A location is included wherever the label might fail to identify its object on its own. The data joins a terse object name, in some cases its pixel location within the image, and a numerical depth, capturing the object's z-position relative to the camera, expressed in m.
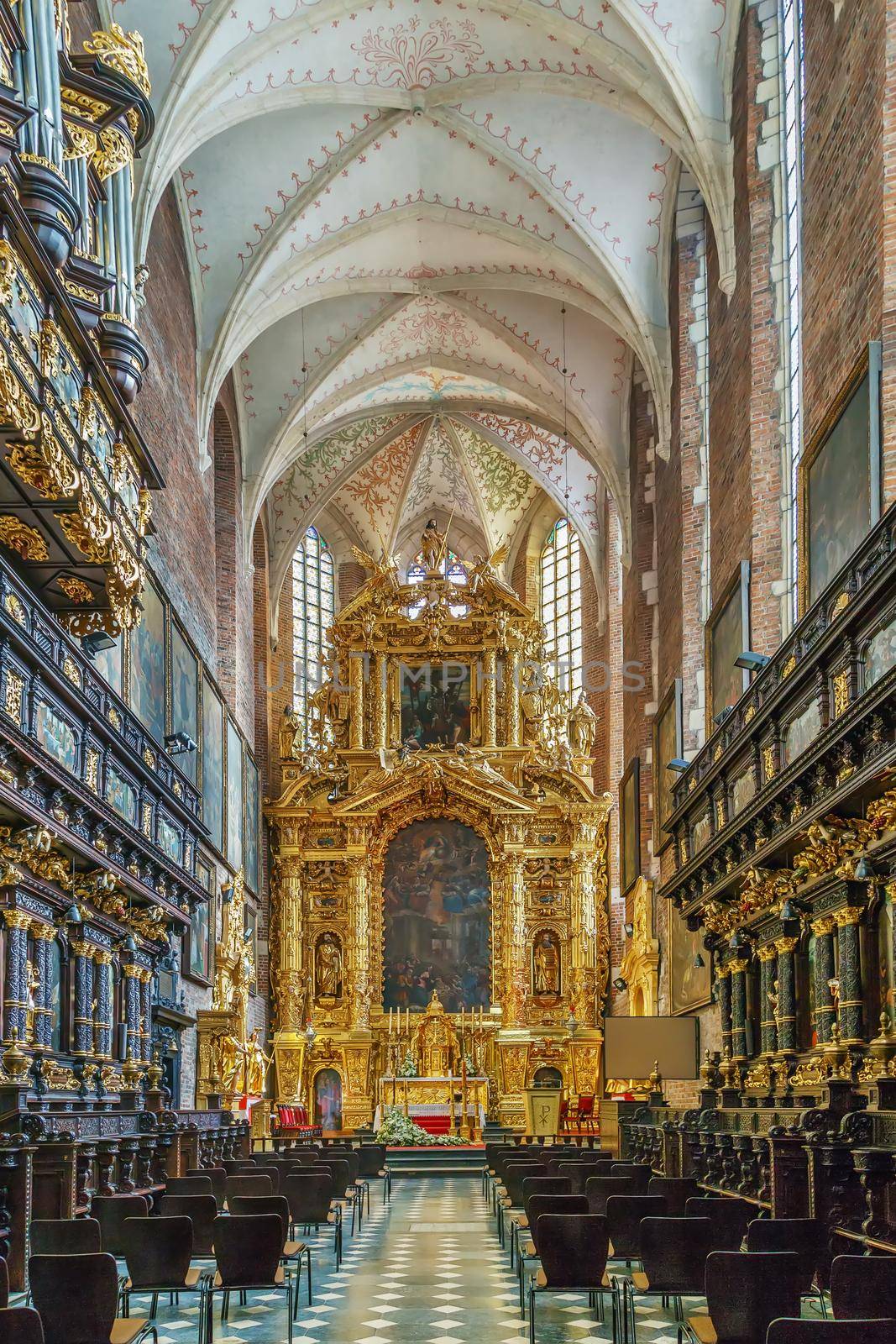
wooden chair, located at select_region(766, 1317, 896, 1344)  4.52
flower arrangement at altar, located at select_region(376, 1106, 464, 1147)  26.09
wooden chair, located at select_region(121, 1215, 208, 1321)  7.75
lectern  26.23
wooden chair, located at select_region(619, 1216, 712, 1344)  7.34
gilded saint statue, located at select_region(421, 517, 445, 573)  33.91
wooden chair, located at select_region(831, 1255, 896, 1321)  5.13
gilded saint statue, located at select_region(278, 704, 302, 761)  32.84
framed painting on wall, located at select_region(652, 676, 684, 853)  21.95
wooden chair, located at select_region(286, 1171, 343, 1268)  11.34
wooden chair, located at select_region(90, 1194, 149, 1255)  8.91
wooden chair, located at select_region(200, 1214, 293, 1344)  8.05
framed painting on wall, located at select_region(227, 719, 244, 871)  27.66
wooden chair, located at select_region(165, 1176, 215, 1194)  11.11
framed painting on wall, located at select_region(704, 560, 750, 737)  17.27
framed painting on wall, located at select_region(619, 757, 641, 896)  27.00
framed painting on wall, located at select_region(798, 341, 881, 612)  11.55
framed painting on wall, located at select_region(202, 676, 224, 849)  24.62
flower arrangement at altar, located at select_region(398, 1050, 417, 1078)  30.23
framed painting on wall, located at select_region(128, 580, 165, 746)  18.38
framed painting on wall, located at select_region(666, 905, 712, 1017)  19.50
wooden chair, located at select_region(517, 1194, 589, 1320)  9.36
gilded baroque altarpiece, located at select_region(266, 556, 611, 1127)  31.11
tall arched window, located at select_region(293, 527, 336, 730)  36.84
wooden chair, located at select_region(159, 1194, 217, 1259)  9.33
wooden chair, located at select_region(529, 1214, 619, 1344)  7.77
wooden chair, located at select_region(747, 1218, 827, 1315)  6.83
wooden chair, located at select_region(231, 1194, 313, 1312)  9.20
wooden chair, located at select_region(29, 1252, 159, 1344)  6.18
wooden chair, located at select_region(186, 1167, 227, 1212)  11.86
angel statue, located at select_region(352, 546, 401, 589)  33.41
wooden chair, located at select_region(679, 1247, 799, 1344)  5.85
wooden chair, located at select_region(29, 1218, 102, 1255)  7.70
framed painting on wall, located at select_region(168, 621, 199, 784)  21.36
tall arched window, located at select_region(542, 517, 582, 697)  35.88
